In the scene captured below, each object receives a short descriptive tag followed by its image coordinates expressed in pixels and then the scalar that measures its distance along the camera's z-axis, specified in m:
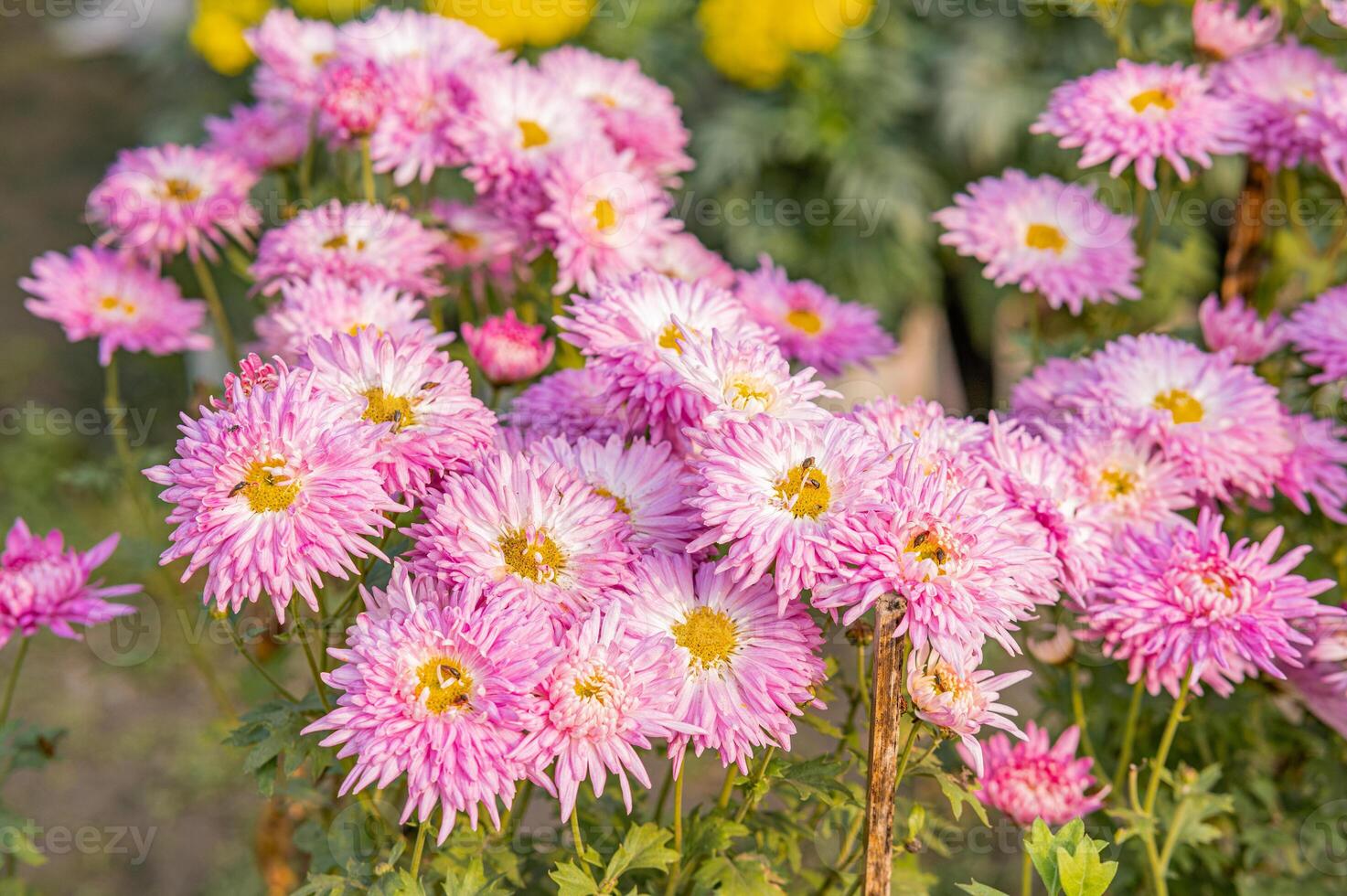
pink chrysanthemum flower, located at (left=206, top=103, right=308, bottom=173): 1.82
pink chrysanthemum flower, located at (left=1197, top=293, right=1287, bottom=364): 1.58
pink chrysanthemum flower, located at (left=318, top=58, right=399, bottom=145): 1.59
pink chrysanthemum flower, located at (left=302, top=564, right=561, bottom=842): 0.91
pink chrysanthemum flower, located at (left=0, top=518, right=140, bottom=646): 1.33
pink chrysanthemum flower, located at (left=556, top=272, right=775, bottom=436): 1.11
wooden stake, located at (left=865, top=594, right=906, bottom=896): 0.96
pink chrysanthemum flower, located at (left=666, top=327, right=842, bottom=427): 1.08
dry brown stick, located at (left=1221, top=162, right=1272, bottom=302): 1.87
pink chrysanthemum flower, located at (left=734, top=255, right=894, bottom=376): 1.63
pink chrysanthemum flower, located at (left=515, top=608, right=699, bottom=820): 0.93
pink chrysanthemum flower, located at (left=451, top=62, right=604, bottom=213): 1.55
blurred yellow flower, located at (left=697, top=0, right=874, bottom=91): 3.96
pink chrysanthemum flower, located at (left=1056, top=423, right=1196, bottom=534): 1.30
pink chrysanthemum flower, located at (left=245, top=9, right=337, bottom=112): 1.83
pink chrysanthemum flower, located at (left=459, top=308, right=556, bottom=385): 1.43
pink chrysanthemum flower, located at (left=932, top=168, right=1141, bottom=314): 1.63
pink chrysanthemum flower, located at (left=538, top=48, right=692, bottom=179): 1.74
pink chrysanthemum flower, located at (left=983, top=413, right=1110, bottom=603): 1.13
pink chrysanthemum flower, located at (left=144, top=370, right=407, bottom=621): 0.97
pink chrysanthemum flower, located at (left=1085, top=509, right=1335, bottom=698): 1.13
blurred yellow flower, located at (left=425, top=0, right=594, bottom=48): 3.27
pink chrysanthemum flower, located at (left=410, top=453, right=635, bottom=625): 1.01
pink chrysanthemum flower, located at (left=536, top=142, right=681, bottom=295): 1.51
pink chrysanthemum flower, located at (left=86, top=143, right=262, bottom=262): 1.71
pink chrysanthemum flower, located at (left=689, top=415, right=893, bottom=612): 0.96
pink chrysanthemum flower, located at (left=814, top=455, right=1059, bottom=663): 0.96
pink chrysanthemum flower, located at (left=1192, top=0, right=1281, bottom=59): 1.79
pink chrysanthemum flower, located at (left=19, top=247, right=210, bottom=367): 1.74
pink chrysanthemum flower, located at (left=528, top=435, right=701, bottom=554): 1.09
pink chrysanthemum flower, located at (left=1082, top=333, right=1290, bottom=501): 1.34
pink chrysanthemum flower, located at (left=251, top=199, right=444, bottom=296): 1.49
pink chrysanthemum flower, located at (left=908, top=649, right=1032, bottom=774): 1.01
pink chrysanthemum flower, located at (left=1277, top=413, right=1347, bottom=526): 1.42
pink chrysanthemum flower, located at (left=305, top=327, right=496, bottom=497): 1.06
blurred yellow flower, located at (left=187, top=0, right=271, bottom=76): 3.91
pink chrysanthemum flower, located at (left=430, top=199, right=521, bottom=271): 1.76
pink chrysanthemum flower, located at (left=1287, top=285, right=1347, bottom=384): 1.47
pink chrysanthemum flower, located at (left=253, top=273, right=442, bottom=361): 1.36
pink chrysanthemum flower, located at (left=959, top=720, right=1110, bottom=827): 1.25
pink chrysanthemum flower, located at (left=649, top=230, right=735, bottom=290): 1.73
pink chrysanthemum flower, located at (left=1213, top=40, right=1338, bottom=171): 1.67
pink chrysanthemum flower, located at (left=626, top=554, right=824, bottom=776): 1.00
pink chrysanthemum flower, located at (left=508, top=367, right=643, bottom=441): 1.23
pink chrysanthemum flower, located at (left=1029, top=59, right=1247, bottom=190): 1.61
